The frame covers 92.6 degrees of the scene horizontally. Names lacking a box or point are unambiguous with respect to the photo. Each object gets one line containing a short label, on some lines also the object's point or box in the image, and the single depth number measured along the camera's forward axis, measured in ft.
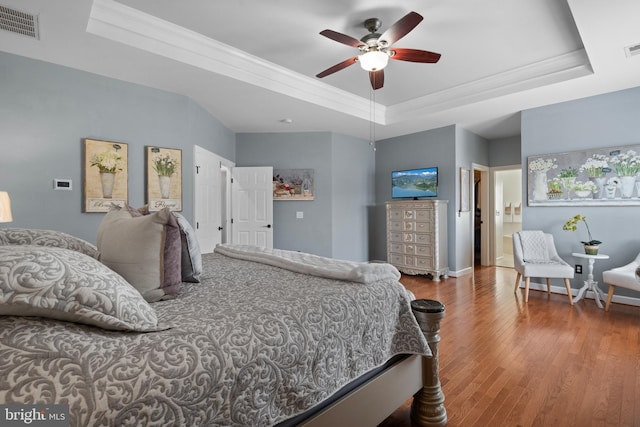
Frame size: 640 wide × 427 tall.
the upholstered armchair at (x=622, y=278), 10.18
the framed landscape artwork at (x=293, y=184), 18.02
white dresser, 16.22
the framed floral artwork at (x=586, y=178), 11.97
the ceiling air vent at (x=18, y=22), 7.32
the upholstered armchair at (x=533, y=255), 12.51
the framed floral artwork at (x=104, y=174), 10.03
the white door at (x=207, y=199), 13.61
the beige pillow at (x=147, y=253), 3.94
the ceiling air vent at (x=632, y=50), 9.18
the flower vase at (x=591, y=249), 11.93
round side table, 11.84
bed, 2.23
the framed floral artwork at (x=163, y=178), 11.38
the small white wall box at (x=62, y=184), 9.50
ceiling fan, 8.33
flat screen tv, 17.63
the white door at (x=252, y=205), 17.31
